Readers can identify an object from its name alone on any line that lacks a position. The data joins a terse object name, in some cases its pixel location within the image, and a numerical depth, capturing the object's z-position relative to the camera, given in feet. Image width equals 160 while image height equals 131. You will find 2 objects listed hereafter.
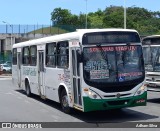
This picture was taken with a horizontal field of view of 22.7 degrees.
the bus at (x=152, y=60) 52.08
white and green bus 38.47
